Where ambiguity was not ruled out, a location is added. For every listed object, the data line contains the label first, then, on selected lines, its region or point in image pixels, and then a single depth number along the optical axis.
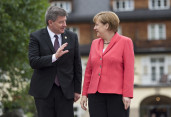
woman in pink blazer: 11.57
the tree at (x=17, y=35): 34.96
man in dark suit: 11.98
